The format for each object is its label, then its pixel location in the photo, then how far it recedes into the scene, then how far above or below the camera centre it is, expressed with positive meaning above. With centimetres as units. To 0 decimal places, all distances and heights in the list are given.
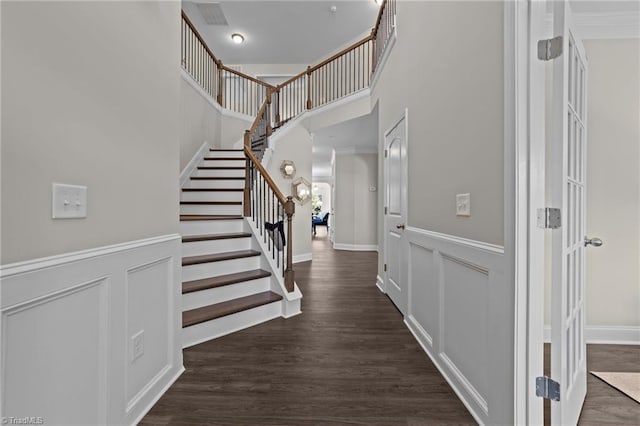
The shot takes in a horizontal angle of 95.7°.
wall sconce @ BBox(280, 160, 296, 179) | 578 +84
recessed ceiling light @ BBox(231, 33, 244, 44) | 678 +411
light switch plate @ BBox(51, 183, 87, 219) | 101 +3
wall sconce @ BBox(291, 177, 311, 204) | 597 +45
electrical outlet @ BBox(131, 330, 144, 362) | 146 -69
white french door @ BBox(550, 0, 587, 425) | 122 -6
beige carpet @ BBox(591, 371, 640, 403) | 171 -106
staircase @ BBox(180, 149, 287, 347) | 243 -64
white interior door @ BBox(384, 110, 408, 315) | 287 -1
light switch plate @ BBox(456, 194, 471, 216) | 162 +4
